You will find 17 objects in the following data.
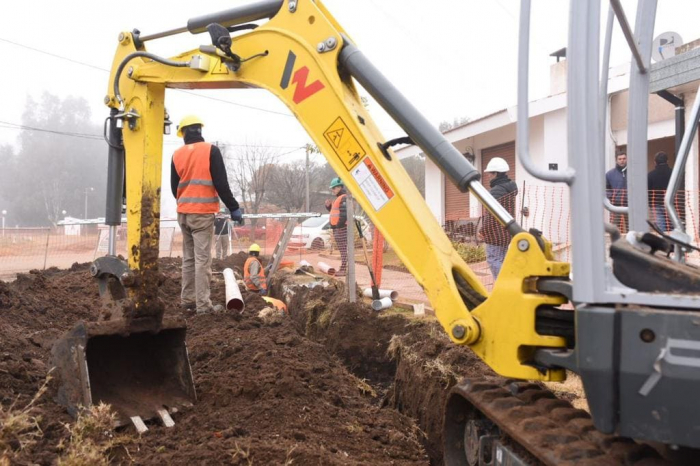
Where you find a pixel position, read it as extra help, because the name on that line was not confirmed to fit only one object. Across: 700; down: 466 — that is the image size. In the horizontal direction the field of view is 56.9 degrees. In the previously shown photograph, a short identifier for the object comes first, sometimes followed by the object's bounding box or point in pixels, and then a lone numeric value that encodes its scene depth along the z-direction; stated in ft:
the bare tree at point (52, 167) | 241.14
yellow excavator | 7.12
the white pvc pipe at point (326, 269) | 40.42
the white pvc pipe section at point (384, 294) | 28.48
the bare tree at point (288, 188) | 123.85
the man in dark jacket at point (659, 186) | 12.99
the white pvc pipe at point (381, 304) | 25.02
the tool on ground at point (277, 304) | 29.76
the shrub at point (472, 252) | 48.73
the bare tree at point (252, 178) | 120.47
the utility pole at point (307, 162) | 85.92
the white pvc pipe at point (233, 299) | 25.76
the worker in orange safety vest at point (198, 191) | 22.30
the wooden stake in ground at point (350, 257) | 25.64
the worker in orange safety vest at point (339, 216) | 31.81
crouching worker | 34.17
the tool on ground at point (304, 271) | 34.82
